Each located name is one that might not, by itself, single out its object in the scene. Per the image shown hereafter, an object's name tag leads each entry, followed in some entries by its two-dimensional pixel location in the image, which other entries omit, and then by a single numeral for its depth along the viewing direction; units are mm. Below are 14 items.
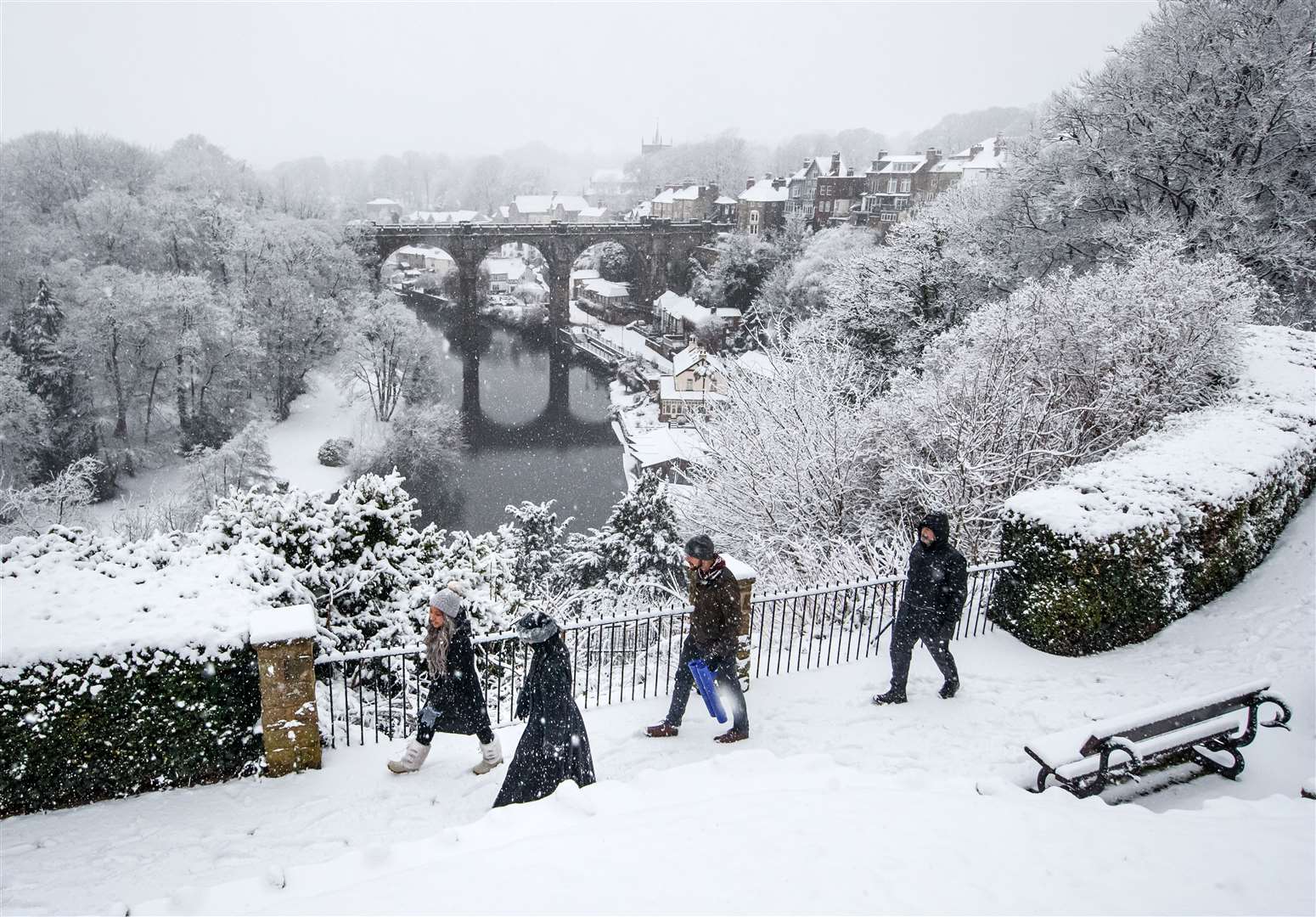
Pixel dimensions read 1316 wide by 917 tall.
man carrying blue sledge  5289
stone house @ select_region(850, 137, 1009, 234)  49088
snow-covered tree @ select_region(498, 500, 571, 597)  17266
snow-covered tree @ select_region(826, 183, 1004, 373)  20594
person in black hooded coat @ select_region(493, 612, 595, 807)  4496
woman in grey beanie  4957
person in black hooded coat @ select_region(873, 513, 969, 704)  5641
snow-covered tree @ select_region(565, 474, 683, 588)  16094
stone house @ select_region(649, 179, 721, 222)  63438
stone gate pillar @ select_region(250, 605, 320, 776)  4949
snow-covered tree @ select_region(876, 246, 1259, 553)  10234
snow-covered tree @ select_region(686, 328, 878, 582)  11414
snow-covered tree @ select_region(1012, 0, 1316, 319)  15375
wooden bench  4293
